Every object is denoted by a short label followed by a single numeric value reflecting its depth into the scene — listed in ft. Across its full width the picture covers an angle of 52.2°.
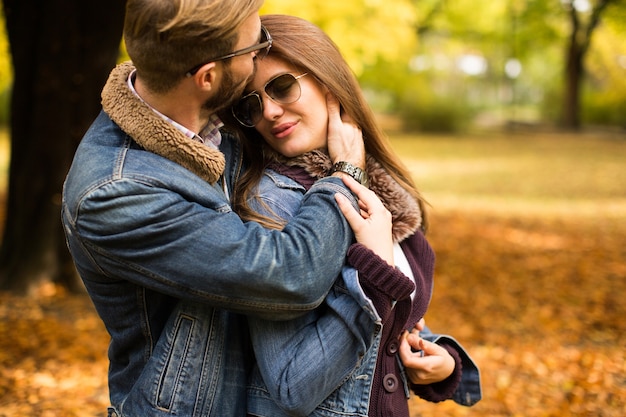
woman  6.02
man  5.41
